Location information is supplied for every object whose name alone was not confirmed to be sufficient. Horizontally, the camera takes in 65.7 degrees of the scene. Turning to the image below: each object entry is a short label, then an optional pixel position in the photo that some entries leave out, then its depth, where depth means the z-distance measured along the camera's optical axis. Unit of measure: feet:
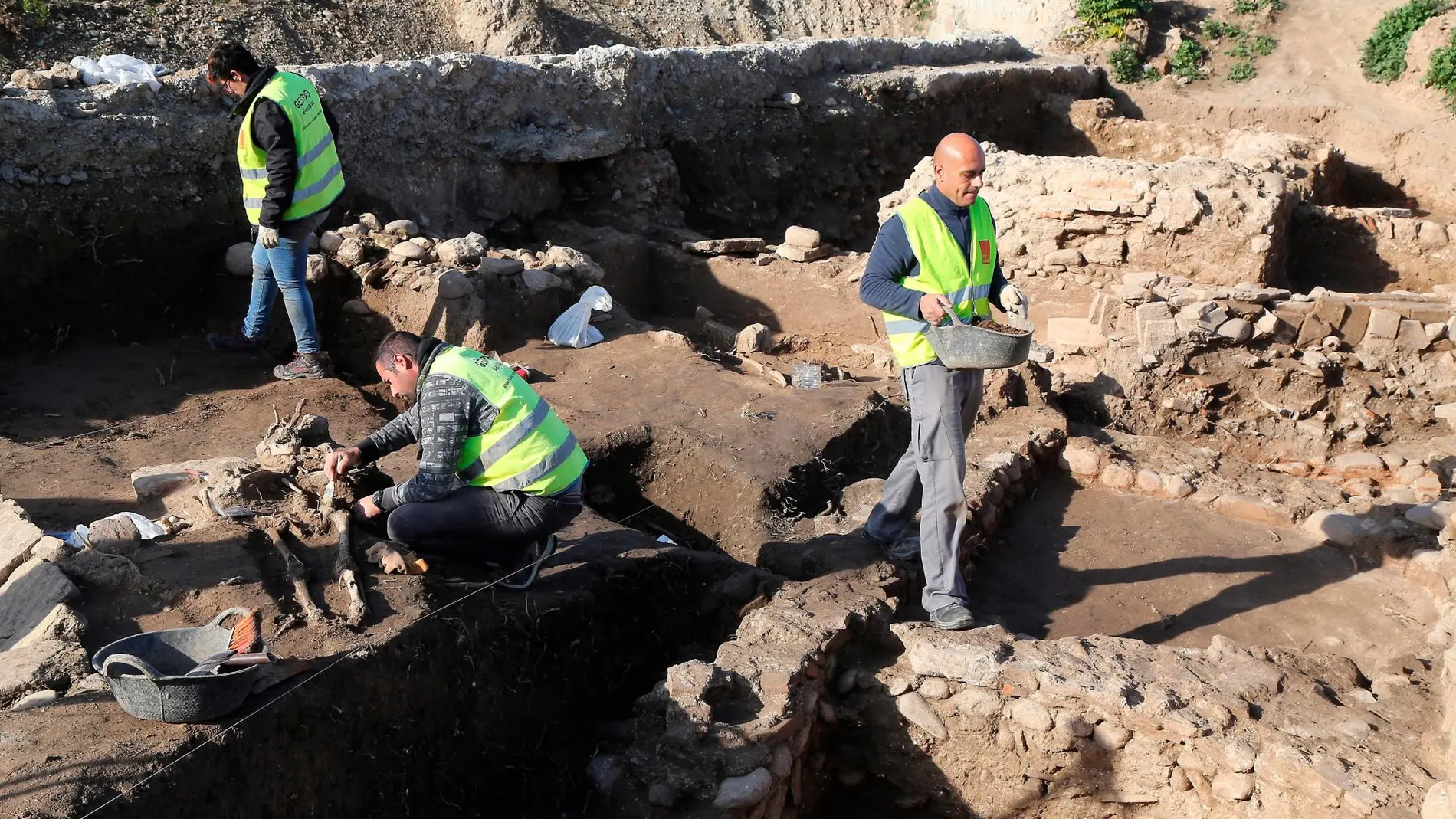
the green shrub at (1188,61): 53.72
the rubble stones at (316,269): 24.44
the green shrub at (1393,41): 49.70
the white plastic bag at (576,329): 24.53
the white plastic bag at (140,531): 14.64
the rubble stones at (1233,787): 12.33
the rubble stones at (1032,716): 13.39
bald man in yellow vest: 14.10
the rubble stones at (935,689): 13.85
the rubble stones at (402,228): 25.86
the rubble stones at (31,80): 23.40
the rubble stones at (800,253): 31.45
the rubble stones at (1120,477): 20.07
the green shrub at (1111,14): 54.08
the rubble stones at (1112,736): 13.19
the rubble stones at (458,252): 24.98
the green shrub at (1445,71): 47.09
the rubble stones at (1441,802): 10.51
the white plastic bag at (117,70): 24.41
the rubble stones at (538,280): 25.11
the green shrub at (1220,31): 55.01
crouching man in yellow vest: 13.82
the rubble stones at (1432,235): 32.83
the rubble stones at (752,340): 27.35
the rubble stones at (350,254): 24.82
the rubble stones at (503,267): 24.73
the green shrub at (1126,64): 53.83
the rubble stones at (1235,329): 23.35
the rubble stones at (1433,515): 18.03
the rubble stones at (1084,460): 20.48
